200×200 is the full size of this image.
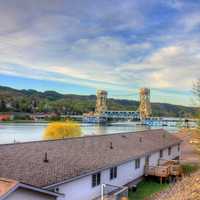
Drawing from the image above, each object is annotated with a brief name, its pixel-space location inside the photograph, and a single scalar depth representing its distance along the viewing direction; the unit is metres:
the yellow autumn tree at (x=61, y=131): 33.95
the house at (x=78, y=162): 9.58
